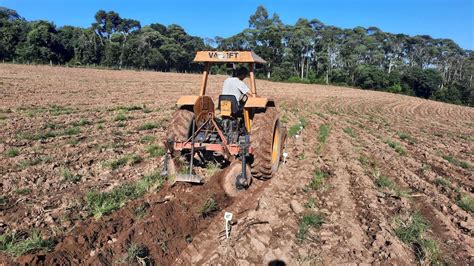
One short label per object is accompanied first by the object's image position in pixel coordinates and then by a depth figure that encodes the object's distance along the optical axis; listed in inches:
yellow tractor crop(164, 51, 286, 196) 236.4
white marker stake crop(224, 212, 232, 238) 170.9
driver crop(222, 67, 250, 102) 266.1
